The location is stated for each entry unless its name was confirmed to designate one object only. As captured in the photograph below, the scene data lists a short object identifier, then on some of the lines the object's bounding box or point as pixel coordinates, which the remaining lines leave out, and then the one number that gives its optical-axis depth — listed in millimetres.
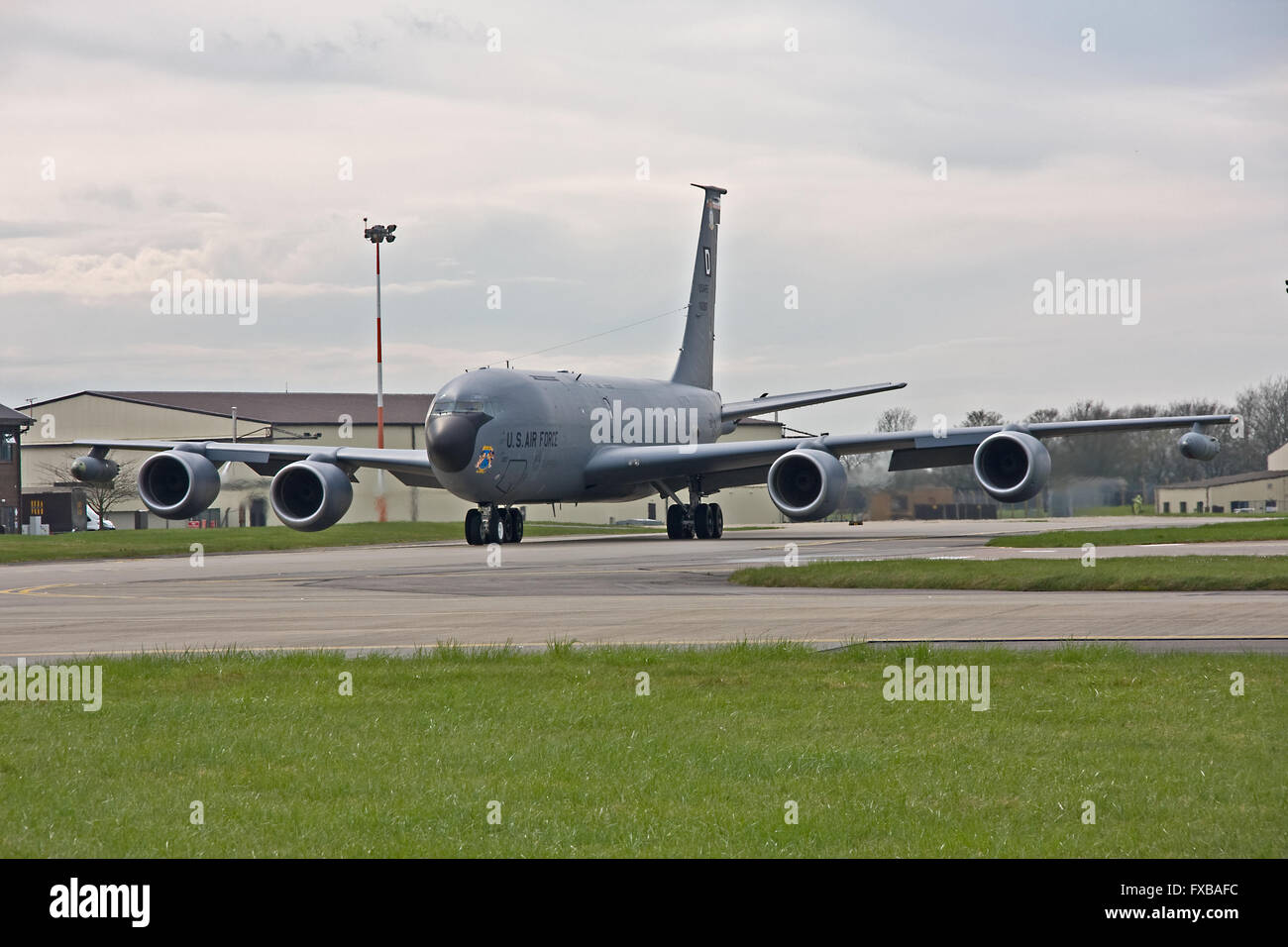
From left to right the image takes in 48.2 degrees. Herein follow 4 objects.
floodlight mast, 66875
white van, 88862
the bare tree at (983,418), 66375
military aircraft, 39031
